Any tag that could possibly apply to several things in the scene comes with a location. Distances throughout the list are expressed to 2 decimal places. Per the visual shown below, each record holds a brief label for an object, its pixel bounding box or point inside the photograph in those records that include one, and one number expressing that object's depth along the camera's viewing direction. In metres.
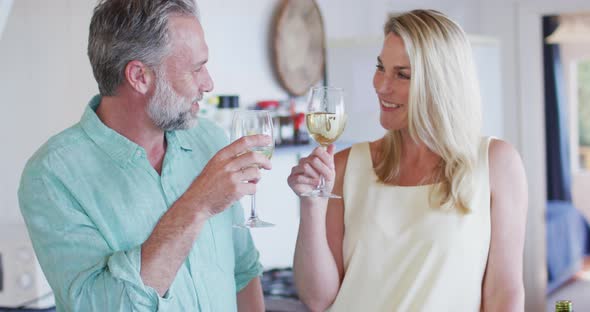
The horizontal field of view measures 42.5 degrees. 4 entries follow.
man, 1.42
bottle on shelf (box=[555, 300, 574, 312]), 1.50
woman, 1.79
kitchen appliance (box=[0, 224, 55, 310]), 2.47
